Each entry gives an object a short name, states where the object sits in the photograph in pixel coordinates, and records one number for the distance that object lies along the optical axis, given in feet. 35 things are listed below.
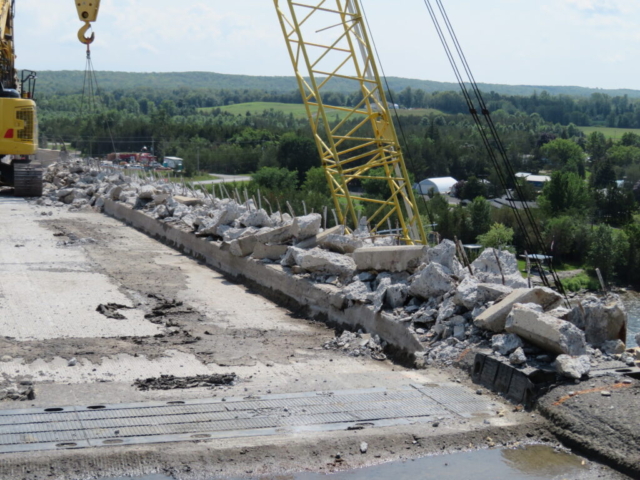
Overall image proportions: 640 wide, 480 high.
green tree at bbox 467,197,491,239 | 243.19
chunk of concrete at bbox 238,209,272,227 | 45.34
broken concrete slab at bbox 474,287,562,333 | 25.03
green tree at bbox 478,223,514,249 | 215.72
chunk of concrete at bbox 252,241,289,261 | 40.45
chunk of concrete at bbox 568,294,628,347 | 24.61
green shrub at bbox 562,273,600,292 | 187.52
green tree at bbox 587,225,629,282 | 203.31
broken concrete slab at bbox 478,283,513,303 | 26.76
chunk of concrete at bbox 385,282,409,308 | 29.87
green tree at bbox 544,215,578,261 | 224.53
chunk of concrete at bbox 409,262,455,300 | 28.81
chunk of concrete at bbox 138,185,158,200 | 65.77
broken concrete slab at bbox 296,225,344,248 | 39.34
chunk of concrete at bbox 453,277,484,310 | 27.05
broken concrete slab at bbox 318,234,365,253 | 37.24
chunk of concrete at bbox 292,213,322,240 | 39.37
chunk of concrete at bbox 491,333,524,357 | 23.84
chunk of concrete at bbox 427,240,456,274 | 31.31
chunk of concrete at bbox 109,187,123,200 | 72.23
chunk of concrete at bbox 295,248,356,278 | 35.01
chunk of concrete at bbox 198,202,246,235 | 47.55
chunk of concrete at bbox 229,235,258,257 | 41.98
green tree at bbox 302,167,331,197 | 263.86
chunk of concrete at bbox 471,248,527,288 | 29.12
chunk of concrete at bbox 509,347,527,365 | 22.98
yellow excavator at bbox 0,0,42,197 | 70.23
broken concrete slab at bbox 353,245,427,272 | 31.68
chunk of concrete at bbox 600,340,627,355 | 24.23
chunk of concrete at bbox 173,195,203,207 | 60.95
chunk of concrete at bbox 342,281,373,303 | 31.04
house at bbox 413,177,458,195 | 316.11
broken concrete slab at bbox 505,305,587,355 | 22.67
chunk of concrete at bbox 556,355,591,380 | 21.90
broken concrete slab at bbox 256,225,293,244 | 40.29
